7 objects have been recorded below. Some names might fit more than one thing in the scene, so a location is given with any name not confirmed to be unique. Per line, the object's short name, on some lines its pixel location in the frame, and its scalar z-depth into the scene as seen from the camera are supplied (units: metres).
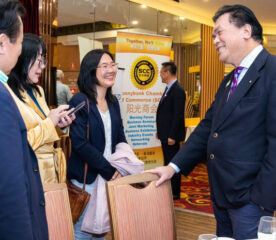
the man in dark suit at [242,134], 1.51
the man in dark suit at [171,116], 4.46
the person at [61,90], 4.88
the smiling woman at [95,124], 2.16
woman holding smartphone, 1.88
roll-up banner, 4.09
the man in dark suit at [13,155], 0.91
